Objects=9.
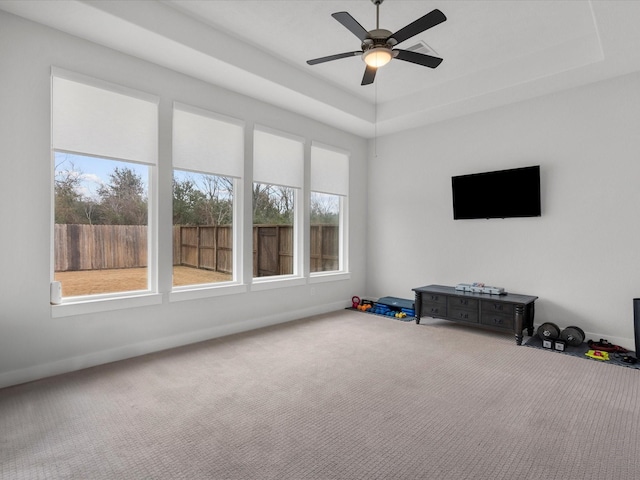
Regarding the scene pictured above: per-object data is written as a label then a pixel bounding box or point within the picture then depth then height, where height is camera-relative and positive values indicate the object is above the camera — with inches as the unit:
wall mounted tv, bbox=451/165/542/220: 179.2 +22.9
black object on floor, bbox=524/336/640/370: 137.6 -48.9
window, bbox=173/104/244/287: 159.5 +19.9
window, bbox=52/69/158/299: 128.9 +19.7
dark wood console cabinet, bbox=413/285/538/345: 166.4 -36.2
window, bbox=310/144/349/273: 224.4 +18.8
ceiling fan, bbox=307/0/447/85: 99.6 +59.9
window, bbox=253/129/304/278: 191.8 +19.0
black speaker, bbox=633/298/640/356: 139.9 -32.7
